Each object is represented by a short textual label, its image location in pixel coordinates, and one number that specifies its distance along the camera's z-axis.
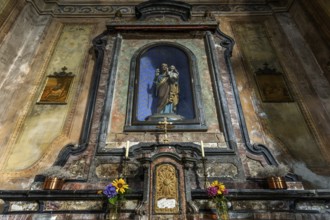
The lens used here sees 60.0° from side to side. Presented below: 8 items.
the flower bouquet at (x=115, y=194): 3.87
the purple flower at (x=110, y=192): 3.85
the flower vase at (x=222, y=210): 3.82
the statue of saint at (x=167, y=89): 6.05
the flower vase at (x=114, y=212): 3.88
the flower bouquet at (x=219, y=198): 3.86
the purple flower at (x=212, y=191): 3.92
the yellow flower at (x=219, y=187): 3.94
